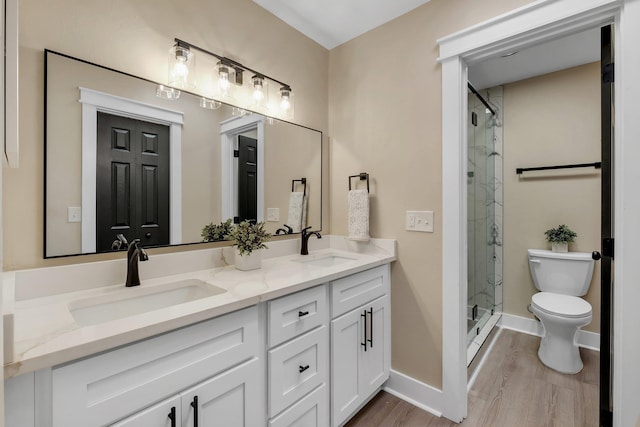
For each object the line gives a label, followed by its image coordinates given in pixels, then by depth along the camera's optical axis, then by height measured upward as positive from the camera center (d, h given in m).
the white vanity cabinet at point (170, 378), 0.78 -0.48
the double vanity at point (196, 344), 0.77 -0.42
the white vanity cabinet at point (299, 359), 1.22 -0.63
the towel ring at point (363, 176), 2.09 +0.27
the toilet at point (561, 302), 2.16 -0.66
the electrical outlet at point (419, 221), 1.81 -0.04
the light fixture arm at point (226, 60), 1.47 +0.84
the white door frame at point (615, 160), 1.25 +0.26
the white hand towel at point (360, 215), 2.02 +0.00
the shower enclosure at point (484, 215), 2.39 -0.01
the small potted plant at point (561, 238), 2.55 -0.20
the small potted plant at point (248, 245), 1.55 -0.16
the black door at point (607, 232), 1.34 -0.08
